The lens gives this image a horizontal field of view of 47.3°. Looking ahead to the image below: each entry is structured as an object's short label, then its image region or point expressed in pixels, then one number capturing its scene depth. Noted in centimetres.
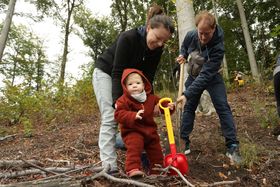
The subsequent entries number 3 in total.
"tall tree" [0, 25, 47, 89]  2676
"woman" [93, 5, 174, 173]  290
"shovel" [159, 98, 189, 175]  282
